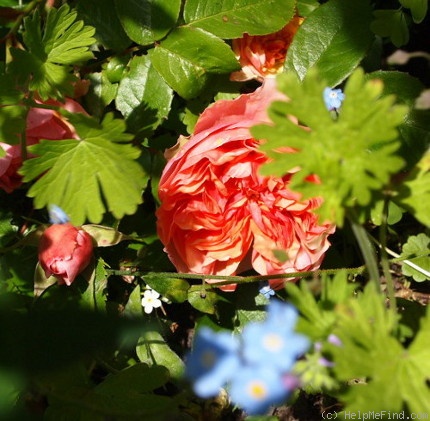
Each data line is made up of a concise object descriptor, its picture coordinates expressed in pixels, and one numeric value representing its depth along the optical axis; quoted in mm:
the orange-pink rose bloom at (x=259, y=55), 542
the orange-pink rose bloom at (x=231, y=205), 487
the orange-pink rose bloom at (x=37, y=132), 494
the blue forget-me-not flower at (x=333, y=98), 529
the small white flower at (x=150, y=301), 556
